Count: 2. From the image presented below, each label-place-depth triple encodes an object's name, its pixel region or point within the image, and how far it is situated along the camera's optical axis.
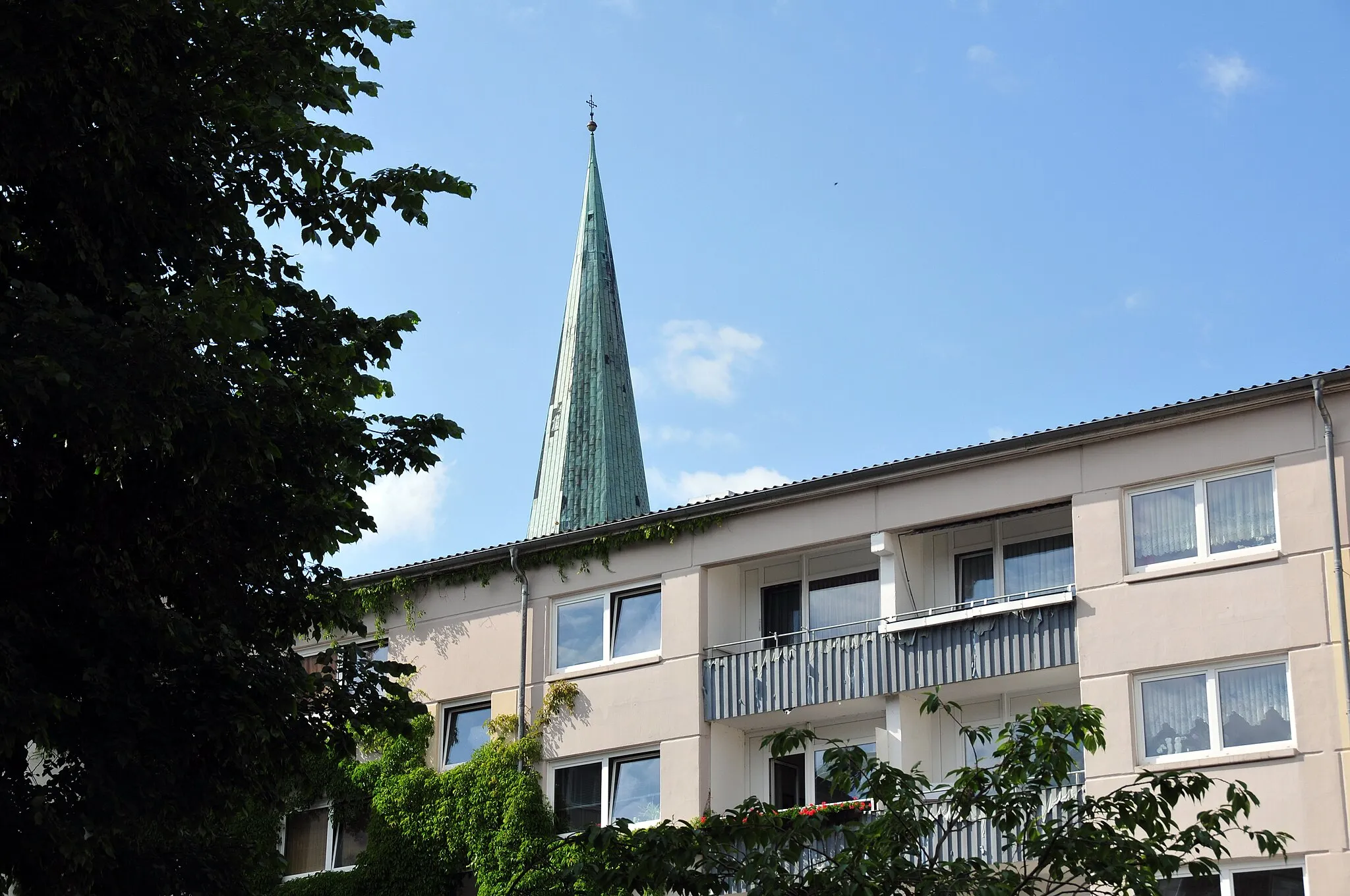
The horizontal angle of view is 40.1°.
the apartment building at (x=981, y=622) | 23.23
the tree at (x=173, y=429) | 12.80
